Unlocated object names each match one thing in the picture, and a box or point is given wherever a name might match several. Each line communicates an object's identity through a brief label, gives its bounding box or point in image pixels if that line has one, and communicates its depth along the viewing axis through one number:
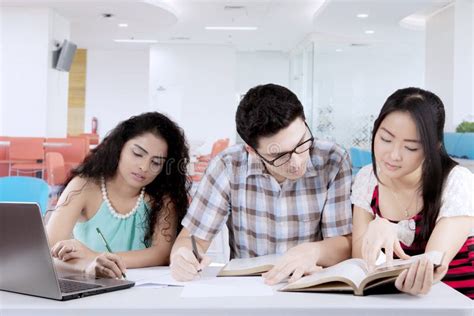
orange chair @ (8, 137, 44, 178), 8.00
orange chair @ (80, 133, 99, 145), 11.43
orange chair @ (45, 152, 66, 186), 5.29
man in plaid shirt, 1.87
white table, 1.22
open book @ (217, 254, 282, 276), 1.61
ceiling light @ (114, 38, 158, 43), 13.52
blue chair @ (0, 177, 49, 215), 2.89
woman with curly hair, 2.16
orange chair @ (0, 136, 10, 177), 8.37
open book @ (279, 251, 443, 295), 1.27
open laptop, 1.29
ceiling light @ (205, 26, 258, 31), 11.95
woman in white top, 1.65
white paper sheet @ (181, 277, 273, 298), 1.36
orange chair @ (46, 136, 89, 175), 8.12
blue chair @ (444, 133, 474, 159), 7.32
